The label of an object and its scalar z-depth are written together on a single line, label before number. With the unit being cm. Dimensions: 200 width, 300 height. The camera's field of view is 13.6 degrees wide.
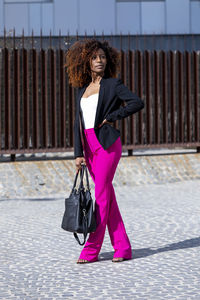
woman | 674
